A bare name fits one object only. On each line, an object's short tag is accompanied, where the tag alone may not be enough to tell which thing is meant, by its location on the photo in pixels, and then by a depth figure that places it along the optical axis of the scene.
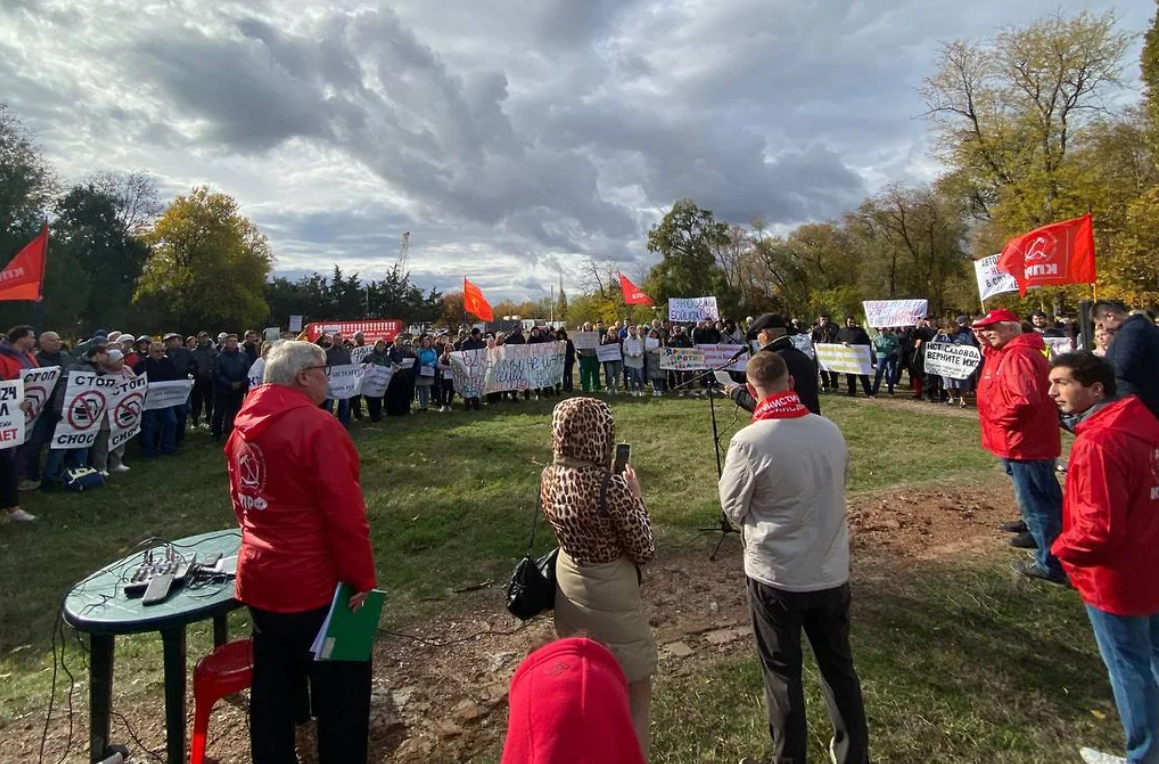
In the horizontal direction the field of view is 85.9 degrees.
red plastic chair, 3.10
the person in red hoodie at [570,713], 0.99
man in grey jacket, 2.79
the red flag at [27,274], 10.73
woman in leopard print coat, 2.65
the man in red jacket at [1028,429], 4.89
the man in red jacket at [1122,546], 2.68
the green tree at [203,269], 49.88
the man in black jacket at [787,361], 4.79
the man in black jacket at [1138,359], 5.04
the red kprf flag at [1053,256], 10.28
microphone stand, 6.09
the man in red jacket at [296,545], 2.65
